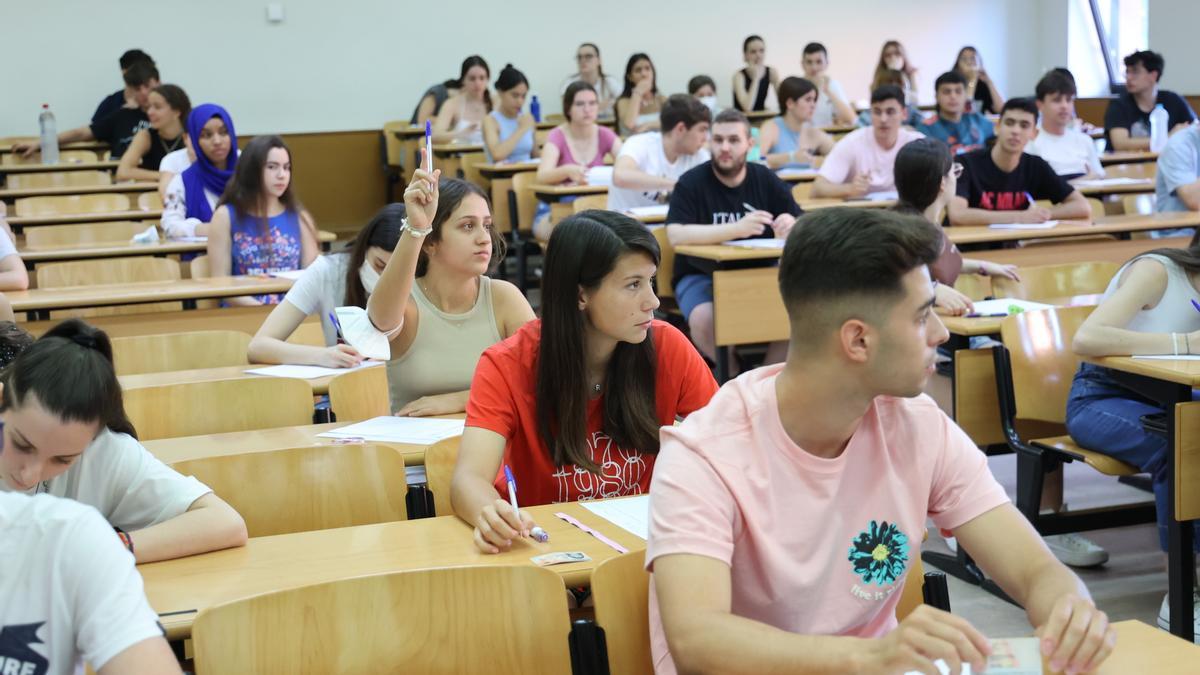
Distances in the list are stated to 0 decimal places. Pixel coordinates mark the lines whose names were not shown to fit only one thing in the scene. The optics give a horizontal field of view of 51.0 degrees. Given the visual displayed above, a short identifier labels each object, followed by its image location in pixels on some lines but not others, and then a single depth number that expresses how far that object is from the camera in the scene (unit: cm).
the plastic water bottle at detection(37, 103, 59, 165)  866
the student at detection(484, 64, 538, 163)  841
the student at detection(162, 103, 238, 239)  545
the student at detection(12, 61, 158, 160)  848
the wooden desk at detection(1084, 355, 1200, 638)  269
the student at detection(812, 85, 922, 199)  614
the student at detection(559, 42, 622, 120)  1053
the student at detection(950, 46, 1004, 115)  1095
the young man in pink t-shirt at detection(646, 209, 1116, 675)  133
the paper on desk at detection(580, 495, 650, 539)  196
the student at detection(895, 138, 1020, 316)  384
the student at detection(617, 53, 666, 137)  975
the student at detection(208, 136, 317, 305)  457
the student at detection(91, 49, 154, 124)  904
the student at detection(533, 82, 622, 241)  691
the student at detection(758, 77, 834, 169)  784
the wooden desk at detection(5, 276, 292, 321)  414
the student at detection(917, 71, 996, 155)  812
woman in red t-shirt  211
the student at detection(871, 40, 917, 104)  1084
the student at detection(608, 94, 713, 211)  597
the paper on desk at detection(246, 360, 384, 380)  322
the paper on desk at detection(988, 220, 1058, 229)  509
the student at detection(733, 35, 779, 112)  1115
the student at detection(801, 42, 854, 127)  979
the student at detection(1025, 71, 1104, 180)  671
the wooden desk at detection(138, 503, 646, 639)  175
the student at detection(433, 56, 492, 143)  916
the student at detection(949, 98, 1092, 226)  530
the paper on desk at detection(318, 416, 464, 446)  258
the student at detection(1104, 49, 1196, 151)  833
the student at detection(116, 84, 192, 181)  705
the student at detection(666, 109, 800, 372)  494
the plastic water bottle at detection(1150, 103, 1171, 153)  793
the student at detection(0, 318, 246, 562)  166
